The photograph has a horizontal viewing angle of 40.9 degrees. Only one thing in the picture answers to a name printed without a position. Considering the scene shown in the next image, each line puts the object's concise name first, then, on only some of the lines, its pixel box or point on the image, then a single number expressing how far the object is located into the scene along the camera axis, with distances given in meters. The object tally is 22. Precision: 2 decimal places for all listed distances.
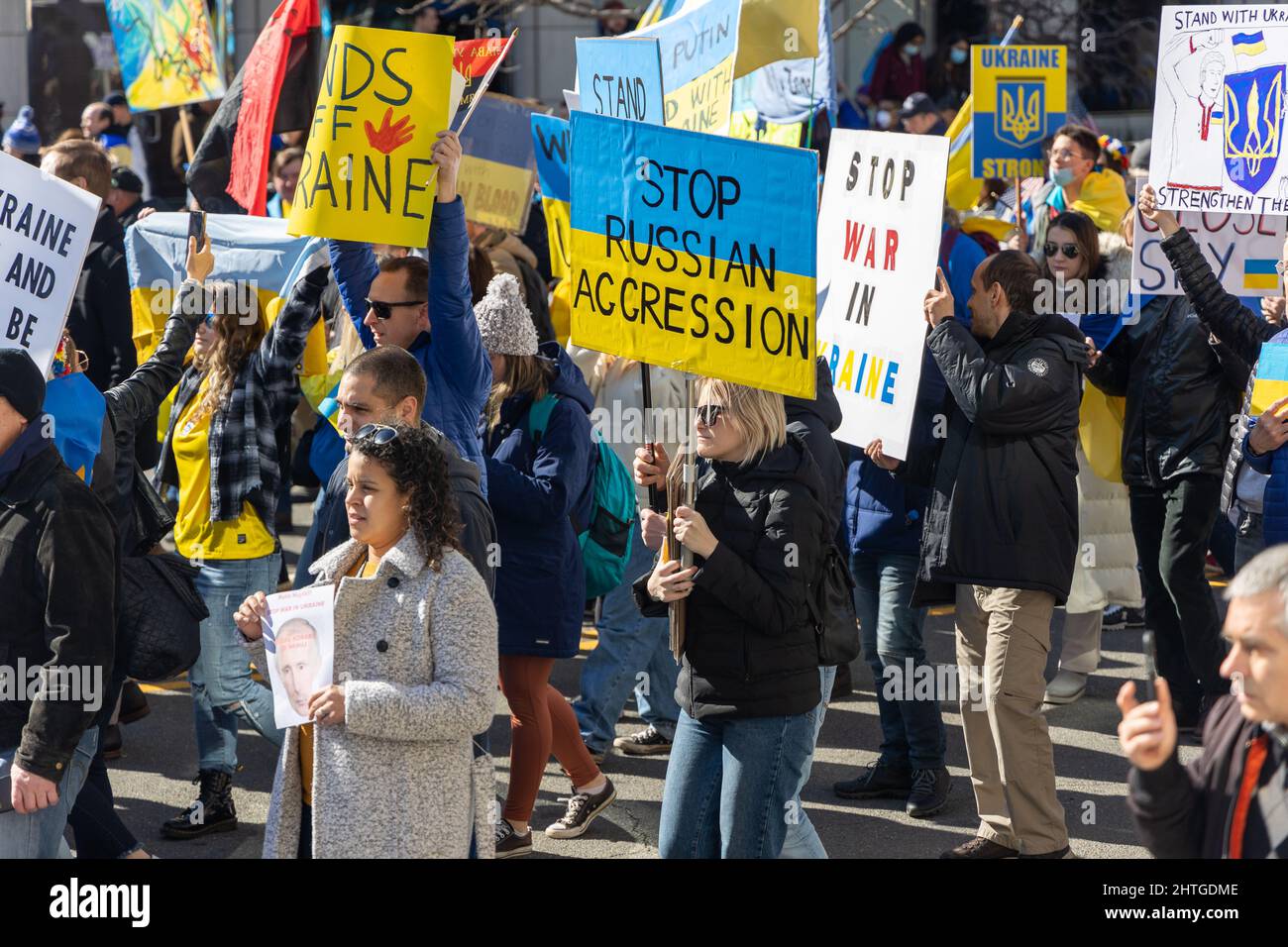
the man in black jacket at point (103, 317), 7.77
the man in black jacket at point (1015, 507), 5.68
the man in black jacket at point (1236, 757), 3.15
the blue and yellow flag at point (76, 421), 5.41
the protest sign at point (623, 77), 7.20
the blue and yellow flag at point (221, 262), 7.35
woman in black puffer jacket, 4.56
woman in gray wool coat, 3.89
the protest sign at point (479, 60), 6.00
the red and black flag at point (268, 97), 6.58
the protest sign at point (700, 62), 7.49
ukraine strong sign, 10.48
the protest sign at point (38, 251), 5.27
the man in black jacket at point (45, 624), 4.27
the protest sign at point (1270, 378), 5.88
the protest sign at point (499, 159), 9.17
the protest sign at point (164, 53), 9.16
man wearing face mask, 9.33
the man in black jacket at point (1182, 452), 7.12
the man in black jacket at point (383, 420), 4.57
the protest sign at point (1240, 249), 7.05
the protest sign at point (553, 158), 8.44
